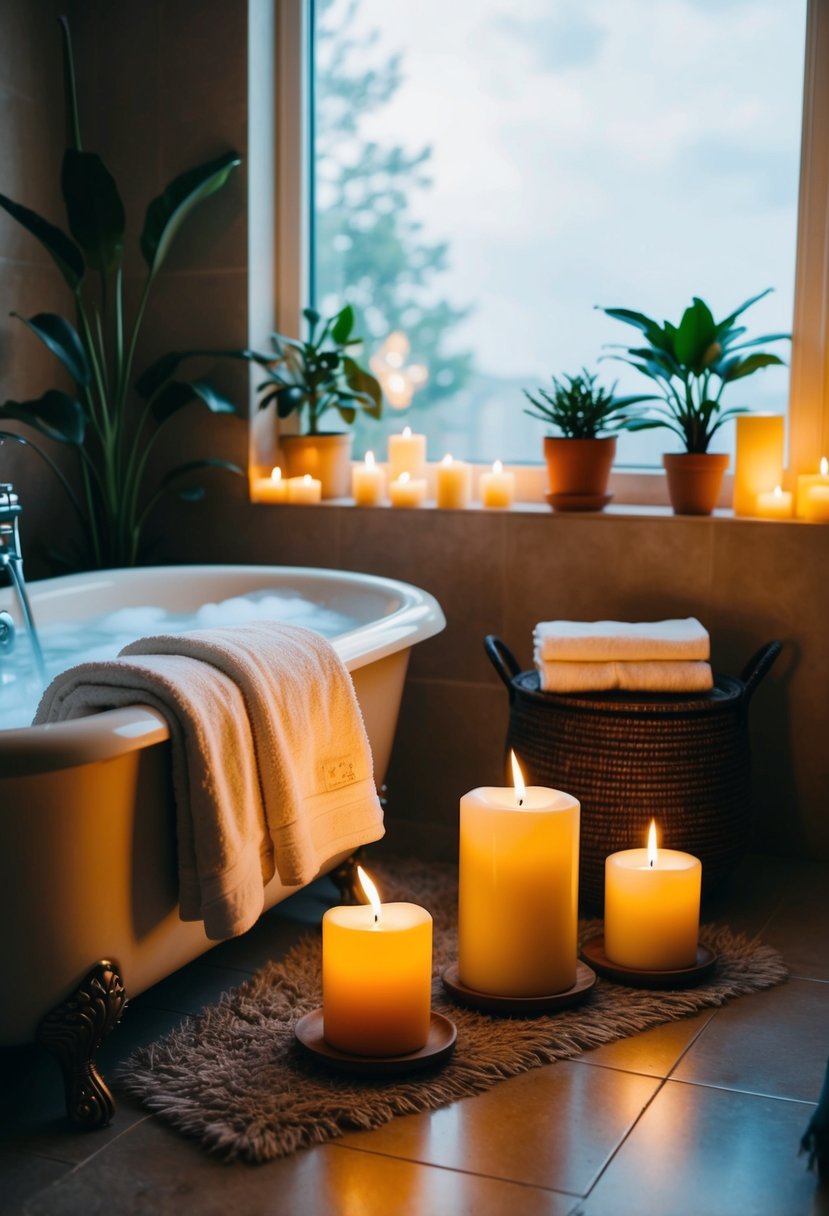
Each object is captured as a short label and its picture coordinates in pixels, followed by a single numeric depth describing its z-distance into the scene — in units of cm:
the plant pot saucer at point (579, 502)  300
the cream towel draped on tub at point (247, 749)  173
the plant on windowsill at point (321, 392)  321
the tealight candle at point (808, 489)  281
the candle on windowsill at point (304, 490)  327
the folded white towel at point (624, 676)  250
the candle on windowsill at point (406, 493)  315
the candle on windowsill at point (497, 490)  311
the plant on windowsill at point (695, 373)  280
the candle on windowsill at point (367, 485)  320
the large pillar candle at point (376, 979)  183
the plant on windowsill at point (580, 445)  298
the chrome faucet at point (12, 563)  243
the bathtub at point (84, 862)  158
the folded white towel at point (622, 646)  250
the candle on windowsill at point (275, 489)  328
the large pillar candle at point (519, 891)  203
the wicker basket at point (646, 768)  245
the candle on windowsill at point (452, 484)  312
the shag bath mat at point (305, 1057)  175
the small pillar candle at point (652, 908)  215
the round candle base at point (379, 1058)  185
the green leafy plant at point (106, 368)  288
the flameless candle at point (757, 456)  289
